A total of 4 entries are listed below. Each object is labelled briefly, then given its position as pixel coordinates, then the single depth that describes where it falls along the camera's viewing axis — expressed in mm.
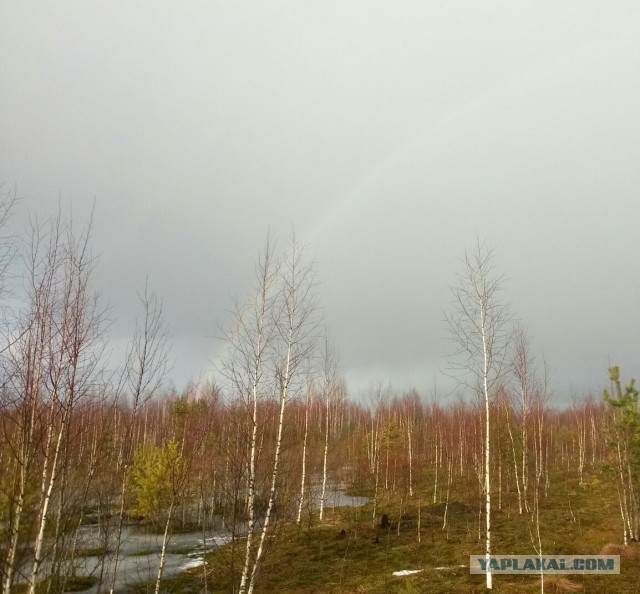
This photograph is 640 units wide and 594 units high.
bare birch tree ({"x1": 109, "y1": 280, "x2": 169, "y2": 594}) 9531
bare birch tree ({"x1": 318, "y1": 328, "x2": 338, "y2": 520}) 26853
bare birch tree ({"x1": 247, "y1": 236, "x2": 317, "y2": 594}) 10055
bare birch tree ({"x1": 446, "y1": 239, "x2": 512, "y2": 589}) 12945
